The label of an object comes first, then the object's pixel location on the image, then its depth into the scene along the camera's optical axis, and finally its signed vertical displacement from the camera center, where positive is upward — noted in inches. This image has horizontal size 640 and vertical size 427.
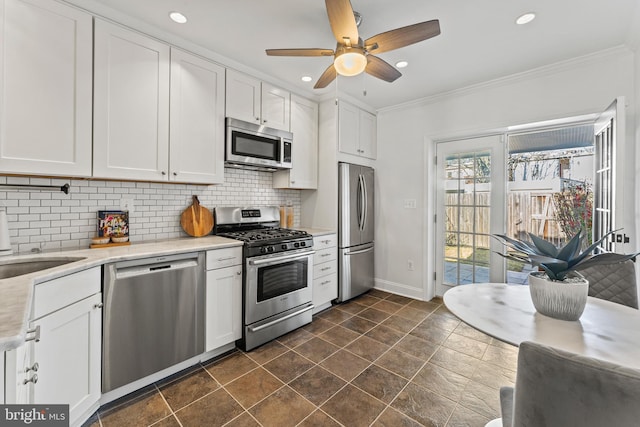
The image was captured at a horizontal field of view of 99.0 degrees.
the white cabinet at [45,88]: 63.6 +30.5
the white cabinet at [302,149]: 129.2 +31.7
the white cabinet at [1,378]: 31.2 -19.6
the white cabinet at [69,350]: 50.6 -28.1
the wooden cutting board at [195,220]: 104.3 -3.0
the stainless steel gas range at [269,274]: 94.6 -23.1
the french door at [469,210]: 127.5 +2.5
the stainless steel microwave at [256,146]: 105.7 +27.8
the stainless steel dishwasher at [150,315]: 67.4 -27.9
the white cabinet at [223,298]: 86.0 -27.9
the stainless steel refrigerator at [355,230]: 136.1 -8.2
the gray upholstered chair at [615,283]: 60.6 -15.2
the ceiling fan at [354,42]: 63.4 +45.5
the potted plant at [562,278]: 44.6 -10.8
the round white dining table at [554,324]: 37.5 -17.6
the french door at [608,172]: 81.2 +14.8
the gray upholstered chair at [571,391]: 21.8 -15.3
